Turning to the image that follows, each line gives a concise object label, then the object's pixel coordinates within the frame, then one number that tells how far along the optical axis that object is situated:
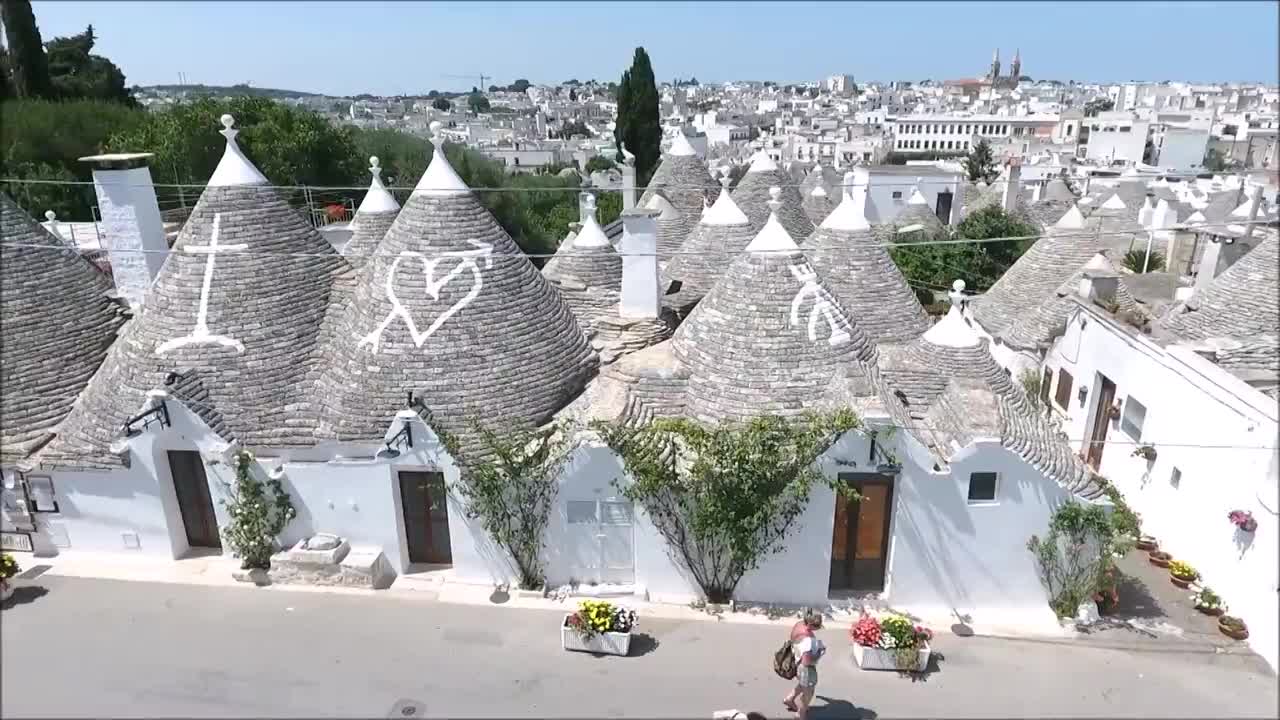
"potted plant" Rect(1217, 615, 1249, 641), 9.78
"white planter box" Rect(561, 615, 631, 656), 9.30
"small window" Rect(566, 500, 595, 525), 10.23
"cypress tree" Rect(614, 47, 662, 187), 44.47
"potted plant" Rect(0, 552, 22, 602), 9.77
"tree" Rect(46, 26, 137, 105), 32.50
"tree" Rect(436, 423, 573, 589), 9.98
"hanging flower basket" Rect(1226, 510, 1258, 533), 9.57
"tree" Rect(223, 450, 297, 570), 10.59
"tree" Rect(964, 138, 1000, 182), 68.90
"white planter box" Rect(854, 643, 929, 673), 9.04
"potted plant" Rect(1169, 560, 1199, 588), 10.95
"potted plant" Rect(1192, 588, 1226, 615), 10.32
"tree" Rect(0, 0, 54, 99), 18.97
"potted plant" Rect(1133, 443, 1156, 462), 12.00
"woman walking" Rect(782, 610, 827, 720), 7.89
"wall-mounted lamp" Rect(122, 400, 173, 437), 10.35
